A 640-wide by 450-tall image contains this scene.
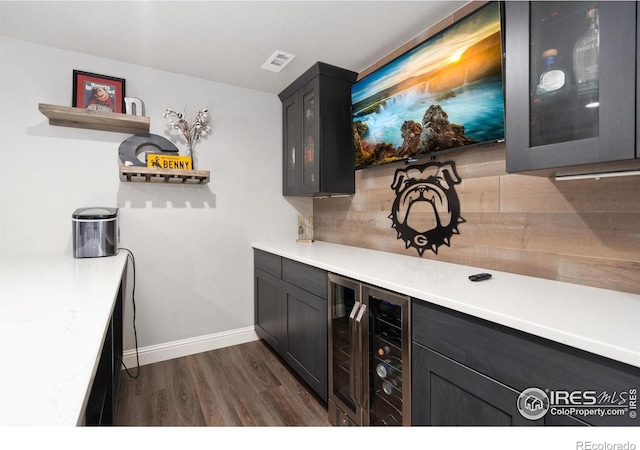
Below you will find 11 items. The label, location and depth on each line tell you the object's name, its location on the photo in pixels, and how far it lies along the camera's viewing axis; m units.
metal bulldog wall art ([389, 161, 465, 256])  1.87
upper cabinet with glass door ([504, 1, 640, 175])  0.93
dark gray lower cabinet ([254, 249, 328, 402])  1.90
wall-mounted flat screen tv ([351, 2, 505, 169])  1.52
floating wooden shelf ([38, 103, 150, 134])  2.06
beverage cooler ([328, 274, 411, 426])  1.35
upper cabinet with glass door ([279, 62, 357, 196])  2.46
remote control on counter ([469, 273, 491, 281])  1.41
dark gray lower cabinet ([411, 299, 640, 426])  0.78
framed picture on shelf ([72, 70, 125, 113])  2.27
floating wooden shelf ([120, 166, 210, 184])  2.29
